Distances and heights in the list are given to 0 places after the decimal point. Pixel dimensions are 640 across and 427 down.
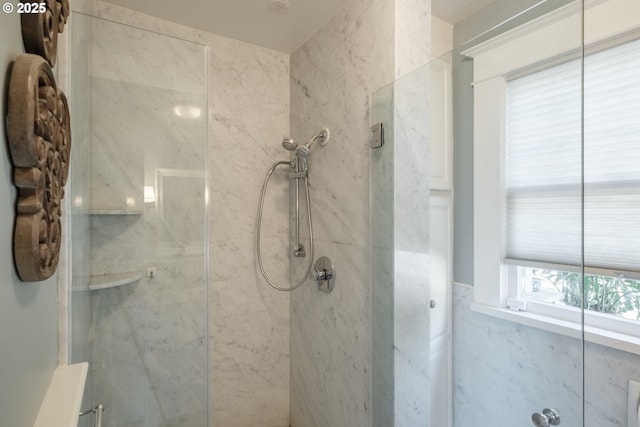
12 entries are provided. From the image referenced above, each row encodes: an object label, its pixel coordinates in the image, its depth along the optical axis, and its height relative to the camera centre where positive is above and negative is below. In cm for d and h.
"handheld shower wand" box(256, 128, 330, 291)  163 +22
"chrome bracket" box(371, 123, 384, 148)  128 +35
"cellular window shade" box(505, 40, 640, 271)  100 +19
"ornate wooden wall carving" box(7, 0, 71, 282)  46 +12
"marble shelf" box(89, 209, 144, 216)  118 +0
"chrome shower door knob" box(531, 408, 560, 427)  99 -73
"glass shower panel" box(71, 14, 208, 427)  121 -6
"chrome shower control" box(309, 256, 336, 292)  157 -35
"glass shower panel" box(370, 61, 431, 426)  124 -22
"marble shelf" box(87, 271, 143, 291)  118 -29
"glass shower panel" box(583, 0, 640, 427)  111 +0
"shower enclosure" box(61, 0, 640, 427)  102 -4
